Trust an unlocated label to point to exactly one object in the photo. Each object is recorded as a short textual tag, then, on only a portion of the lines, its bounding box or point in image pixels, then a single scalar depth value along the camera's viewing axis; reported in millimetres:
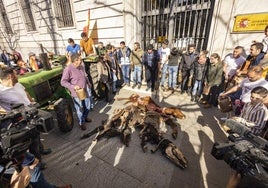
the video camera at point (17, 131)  1341
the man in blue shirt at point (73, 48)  6918
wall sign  4297
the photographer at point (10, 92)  2318
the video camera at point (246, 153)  1256
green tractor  3504
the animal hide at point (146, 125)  2891
